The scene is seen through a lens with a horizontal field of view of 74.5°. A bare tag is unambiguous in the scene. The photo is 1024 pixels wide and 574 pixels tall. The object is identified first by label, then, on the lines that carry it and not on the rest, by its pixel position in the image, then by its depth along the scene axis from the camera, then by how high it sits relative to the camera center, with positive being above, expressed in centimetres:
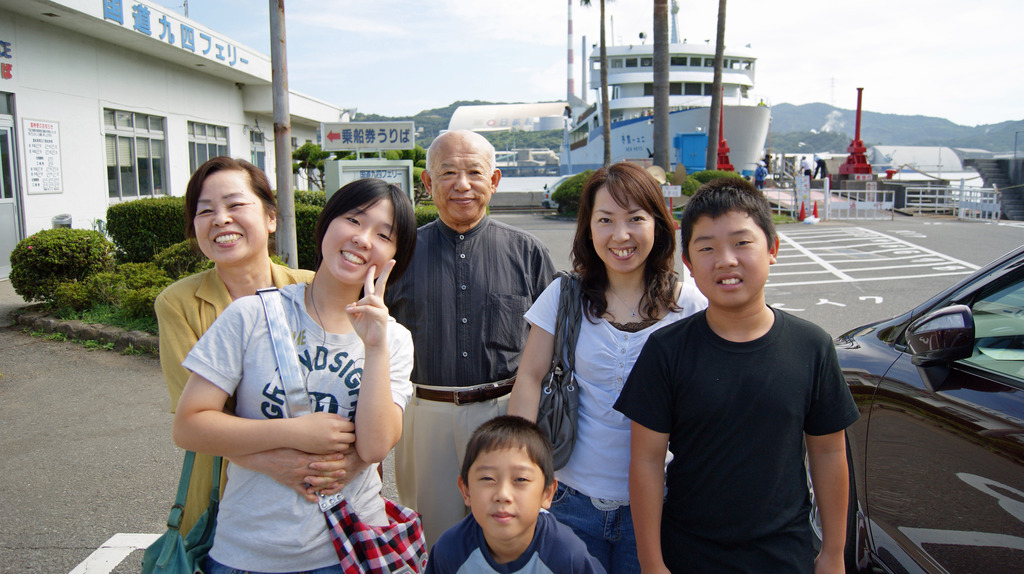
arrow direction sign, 1017 +100
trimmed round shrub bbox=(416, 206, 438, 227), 997 -20
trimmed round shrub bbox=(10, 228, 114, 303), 798 -71
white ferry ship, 3553 +581
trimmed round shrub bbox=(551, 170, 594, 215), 2214 +21
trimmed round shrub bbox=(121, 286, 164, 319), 715 -108
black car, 191 -75
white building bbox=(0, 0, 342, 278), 1115 +206
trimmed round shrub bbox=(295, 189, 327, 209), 1433 +9
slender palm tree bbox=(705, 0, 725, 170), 2245 +353
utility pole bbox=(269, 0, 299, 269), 768 +106
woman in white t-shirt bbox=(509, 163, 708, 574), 206 -41
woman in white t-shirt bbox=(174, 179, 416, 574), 171 -50
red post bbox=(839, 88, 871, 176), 2852 +176
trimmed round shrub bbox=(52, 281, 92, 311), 771 -107
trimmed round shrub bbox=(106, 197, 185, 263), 1062 -36
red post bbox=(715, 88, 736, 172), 3051 +218
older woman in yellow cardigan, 201 -20
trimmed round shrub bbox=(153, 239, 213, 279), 788 -69
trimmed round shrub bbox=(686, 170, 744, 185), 2117 +82
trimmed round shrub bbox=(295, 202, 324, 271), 1027 -46
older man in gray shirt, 278 -51
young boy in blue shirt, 174 -84
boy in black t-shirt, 173 -55
